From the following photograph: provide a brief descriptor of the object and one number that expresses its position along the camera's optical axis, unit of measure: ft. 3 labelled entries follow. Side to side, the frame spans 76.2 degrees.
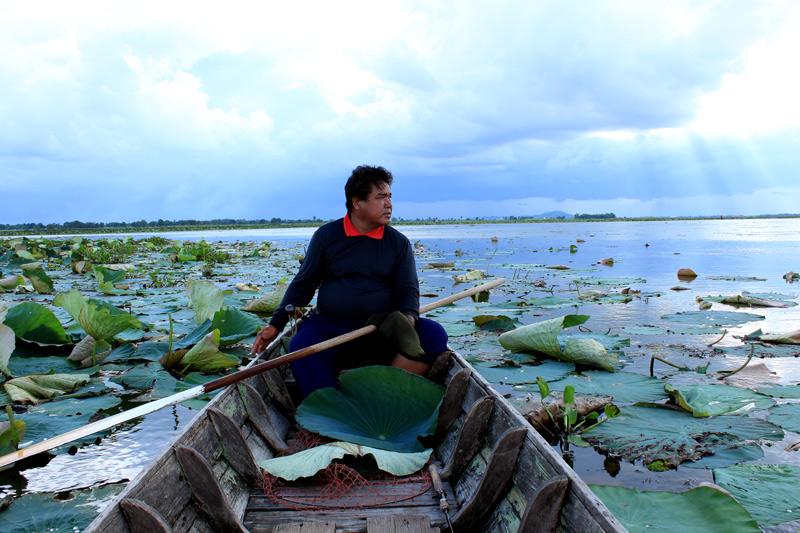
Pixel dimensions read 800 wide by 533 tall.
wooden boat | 4.17
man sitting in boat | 9.09
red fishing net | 5.59
